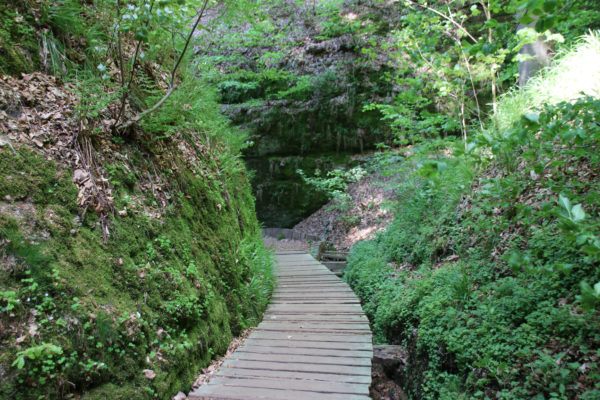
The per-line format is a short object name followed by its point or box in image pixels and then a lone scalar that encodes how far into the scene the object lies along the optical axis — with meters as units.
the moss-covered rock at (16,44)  2.95
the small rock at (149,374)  2.54
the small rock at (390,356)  4.10
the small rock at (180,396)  2.75
